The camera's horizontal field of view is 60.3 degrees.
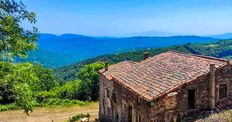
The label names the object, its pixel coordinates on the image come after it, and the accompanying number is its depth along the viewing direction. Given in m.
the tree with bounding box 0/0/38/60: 9.38
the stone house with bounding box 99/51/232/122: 13.66
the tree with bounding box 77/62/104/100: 32.45
